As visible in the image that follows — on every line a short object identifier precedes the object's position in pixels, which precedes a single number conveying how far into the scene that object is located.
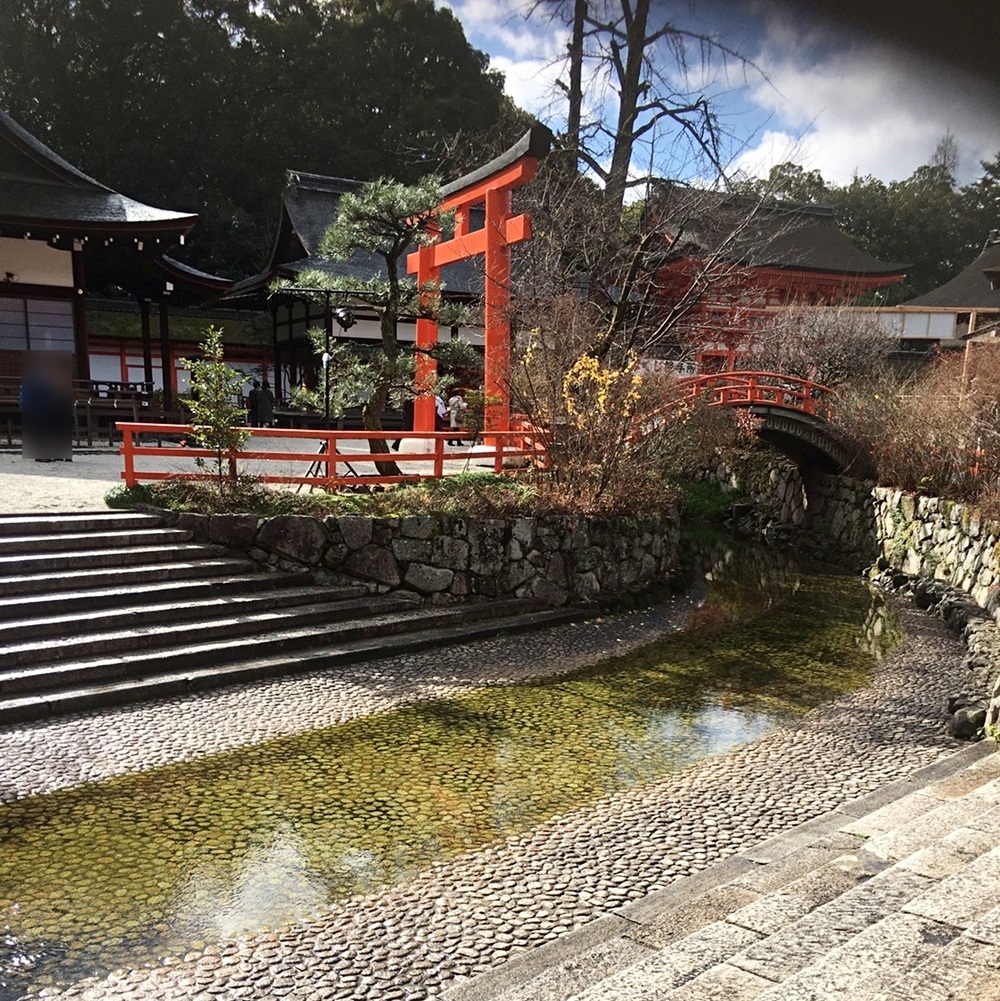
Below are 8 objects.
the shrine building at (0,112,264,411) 14.73
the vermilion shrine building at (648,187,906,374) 15.87
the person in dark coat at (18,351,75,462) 12.37
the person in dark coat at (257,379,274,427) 19.00
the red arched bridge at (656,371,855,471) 15.83
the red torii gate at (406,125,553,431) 12.28
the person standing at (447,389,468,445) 17.24
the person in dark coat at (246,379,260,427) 19.06
